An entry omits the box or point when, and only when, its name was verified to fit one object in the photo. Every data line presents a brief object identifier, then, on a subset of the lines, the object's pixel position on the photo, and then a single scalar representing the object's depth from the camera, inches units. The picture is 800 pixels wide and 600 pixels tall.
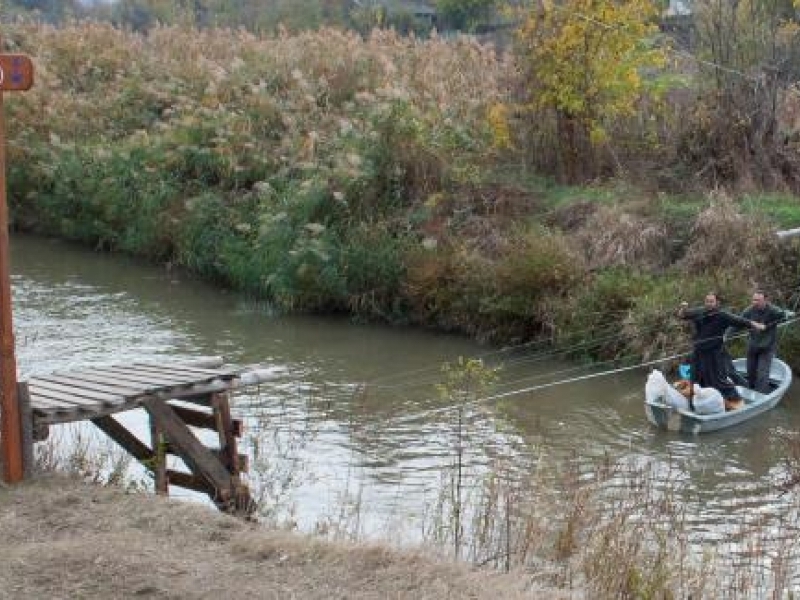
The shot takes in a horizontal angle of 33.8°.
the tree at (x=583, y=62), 986.1
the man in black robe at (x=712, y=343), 705.6
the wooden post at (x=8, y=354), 369.4
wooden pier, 406.6
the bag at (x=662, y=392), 673.0
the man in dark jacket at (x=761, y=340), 724.7
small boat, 675.4
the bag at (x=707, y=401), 679.7
